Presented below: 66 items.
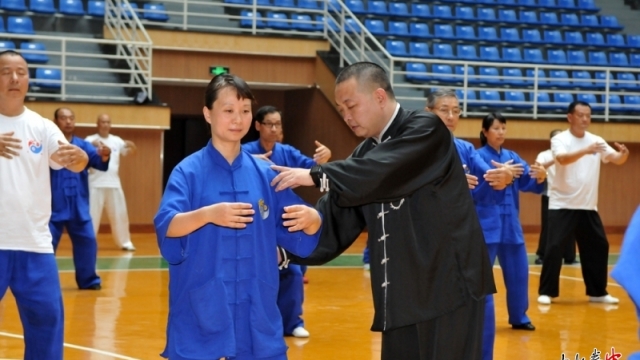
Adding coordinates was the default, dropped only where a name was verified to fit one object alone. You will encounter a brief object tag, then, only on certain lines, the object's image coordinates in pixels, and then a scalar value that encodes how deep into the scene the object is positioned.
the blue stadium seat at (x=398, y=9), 20.66
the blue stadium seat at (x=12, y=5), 17.47
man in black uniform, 4.17
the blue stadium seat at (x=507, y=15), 21.61
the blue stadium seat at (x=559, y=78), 19.56
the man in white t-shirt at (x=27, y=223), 5.39
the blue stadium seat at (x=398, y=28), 20.20
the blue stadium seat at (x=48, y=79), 15.96
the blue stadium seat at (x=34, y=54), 16.50
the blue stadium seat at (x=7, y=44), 16.35
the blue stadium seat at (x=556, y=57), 20.72
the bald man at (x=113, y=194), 14.34
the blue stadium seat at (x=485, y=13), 21.53
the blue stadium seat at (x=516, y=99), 18.97
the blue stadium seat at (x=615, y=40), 21.61
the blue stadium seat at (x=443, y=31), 20.57
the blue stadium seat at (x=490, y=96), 19.12
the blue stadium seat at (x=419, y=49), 19.52
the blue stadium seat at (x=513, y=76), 19.67
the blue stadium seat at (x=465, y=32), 20.57
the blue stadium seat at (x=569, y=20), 21.95
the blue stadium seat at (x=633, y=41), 21.69
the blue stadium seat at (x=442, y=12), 21.11
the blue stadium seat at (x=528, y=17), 21.61
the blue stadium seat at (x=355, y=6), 20.36
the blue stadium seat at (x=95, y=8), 18.02
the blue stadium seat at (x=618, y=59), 21.05
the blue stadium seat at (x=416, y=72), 18.75
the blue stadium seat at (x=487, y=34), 20.77
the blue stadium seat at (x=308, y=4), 19.84
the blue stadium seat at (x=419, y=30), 20.33
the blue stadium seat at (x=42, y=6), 17.67
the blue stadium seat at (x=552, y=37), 21.30
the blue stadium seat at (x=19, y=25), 16.77
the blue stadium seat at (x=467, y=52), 20.09
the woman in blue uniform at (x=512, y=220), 8.31
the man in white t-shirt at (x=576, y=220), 10.52
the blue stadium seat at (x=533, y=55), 20.67
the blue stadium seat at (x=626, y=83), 20.50
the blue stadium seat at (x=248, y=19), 18.40
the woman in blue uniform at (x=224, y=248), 3.88
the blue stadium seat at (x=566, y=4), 22.34
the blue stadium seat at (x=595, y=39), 21.55
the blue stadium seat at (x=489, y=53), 20.29
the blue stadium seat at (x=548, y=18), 21.81
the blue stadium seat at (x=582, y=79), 19.90
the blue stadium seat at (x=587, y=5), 22.56
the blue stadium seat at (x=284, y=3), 19.68
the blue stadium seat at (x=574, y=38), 21.45
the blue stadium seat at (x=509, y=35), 20.97
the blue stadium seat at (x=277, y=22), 18.95
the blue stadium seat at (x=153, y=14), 18.22
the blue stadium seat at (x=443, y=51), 19.83
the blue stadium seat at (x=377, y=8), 20.44
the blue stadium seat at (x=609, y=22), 22.26
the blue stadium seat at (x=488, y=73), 19.69
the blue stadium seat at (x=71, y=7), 17.78
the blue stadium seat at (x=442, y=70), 19.27
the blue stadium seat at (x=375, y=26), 19.94
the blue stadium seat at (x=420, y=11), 20.93
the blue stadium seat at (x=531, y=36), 21.17
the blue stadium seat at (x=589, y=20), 22.09
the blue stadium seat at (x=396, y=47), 19.31
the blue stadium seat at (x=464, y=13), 21.25
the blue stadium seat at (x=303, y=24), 19.33
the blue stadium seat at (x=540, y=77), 19.06
